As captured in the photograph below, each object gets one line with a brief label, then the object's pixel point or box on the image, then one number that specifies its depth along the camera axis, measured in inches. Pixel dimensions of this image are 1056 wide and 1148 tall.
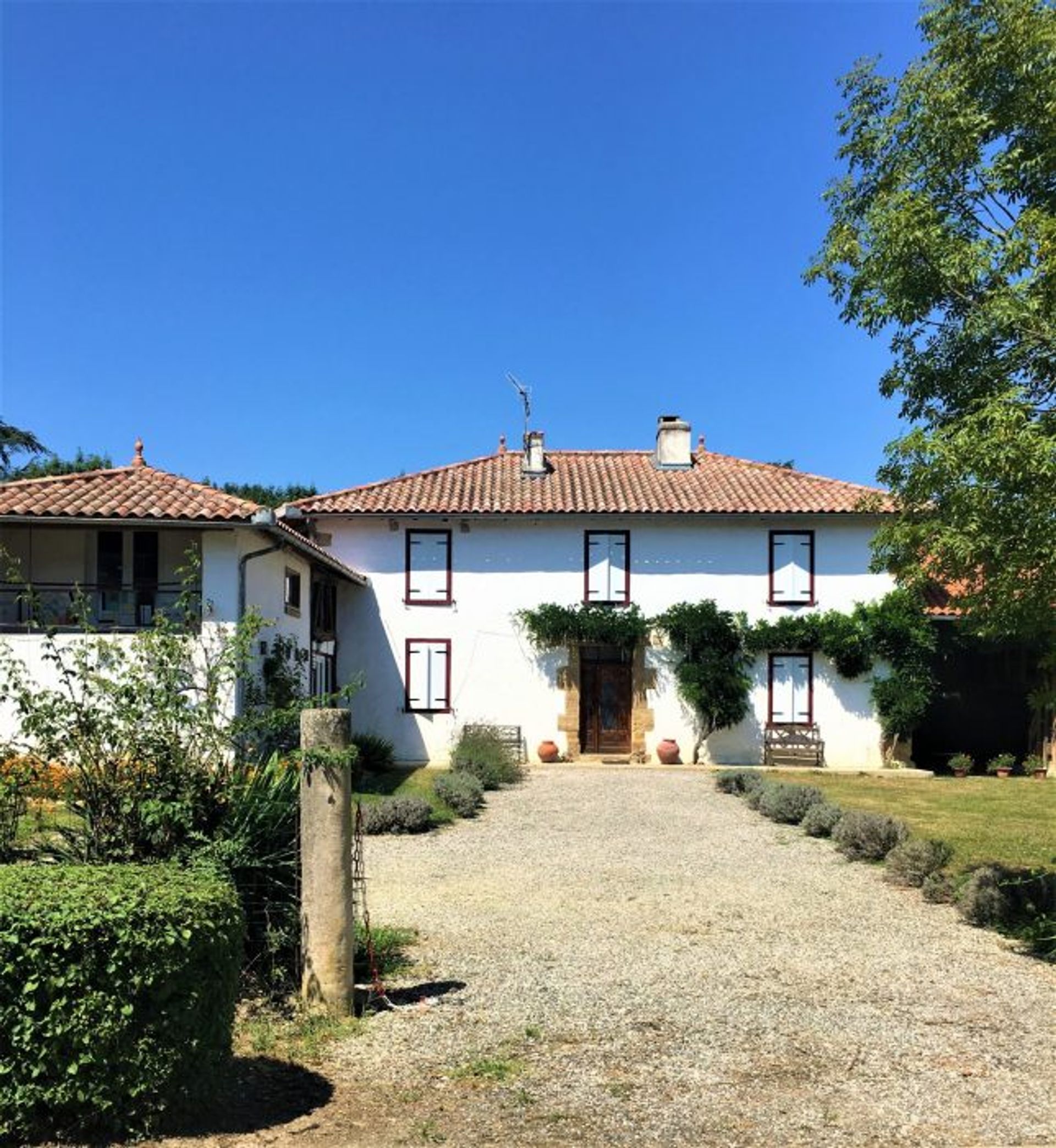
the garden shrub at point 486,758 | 684.1
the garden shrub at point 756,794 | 578.6
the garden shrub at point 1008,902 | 297.6
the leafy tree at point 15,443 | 1029.8
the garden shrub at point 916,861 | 353.1
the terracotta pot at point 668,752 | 848.9
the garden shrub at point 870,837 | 402.6
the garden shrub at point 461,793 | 536.1
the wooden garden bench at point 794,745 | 851.4
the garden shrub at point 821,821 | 468.1
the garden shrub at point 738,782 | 643.5
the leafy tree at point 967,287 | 235.8
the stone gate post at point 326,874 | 201.8
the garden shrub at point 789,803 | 518.6
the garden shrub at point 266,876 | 211.8
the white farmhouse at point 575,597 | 861.2
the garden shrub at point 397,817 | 466.0
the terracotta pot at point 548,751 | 850.8
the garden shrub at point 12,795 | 213.3
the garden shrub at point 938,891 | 327.6
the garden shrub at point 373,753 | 728.3
